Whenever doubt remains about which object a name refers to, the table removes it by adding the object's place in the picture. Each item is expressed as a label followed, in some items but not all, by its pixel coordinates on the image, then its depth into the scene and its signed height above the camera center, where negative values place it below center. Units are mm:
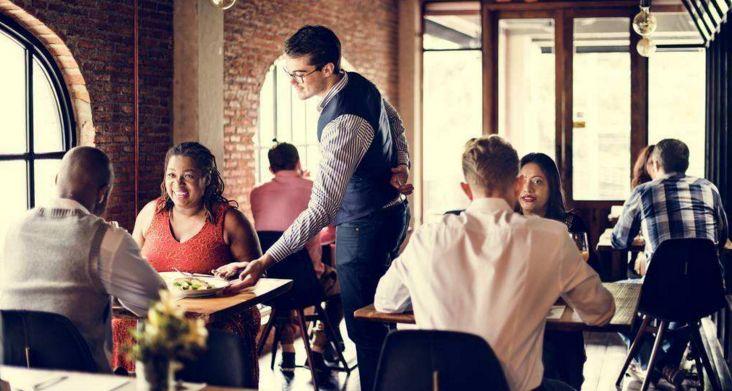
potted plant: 1824 -282
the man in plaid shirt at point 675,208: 5859 -143
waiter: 4062 +4
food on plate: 3953 -389
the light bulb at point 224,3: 5352 +975
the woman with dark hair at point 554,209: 4613 -120
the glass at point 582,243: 3969 -232
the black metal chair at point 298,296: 5844 -665
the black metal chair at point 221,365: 2703 -484
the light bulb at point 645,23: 7703 +1232
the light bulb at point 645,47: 8805 +1198
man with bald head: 3240 -235
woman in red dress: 4516 -178
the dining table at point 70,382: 2534 -507
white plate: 3883 -392
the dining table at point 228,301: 3682 -442
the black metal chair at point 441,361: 2650 -470
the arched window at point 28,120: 5633 +385
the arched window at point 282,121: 8422 +569
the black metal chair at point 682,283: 5230 -525
